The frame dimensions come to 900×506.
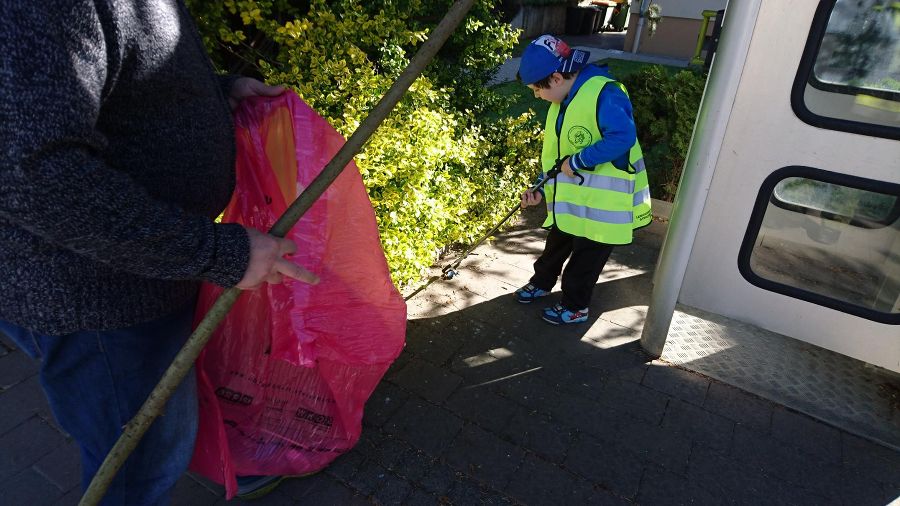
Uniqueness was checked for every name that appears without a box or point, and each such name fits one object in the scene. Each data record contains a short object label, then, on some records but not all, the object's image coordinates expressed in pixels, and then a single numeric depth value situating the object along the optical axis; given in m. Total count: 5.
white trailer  2.17
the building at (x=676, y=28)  13.75
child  2.69
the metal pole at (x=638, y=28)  14.38
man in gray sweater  0.91
